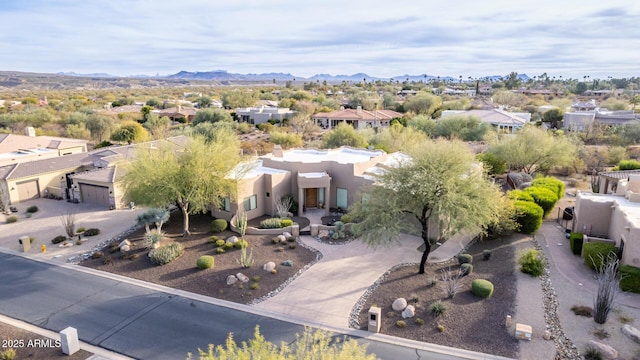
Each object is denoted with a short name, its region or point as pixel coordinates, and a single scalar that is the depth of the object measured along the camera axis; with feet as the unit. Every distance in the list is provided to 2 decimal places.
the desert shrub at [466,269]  67.41
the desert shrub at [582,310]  55.34
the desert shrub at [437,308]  55.77
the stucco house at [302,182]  94.84
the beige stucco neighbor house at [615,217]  63.82
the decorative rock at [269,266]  69.51
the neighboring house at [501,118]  194.39
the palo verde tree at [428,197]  64.28
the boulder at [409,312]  55.62
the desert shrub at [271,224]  87.45
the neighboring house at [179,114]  256.07
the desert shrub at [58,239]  83.76
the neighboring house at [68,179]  107.72
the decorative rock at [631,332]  49.42
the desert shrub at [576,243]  74.43
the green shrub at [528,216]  81.97
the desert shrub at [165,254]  72.69
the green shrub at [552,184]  98.53
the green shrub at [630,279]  60.23
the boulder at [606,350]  46.47
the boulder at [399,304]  57.21
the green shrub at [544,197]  90.63
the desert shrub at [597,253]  66.74
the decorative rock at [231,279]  65.41
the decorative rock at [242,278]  66.08
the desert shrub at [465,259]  71.10
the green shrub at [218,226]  87.71
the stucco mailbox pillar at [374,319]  52.34
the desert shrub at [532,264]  66.39
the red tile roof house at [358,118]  225.56
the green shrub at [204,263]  69.77
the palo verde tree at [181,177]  81.10
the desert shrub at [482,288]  59.77
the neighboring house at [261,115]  255.91
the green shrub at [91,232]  87.76
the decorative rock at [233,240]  79.61
